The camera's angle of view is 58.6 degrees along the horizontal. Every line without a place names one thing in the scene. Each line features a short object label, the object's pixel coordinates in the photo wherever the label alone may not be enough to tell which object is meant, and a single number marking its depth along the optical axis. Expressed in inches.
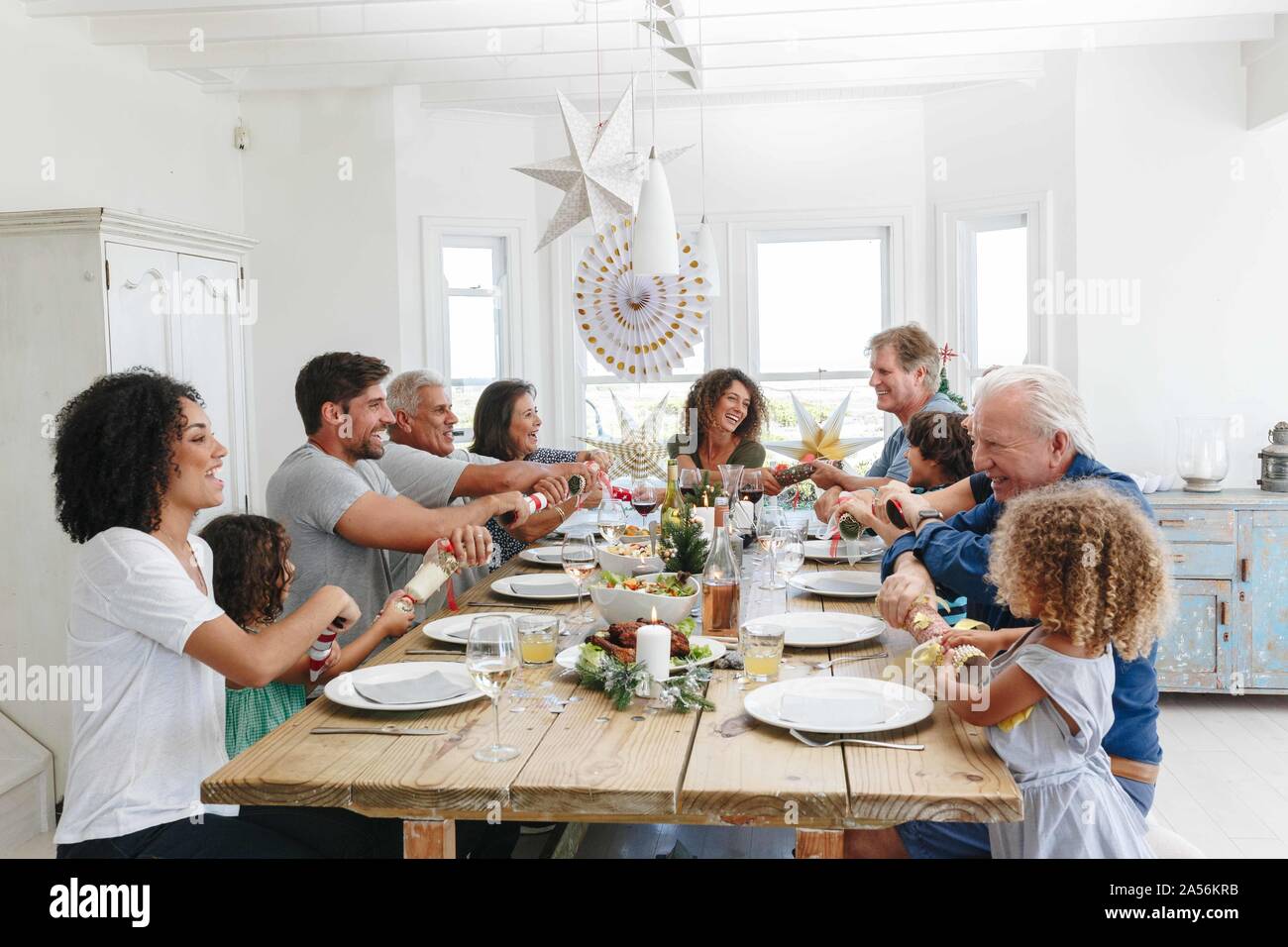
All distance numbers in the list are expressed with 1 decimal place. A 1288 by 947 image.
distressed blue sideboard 179.2
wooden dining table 59.1
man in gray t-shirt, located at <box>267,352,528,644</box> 110.2
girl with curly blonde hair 65.6
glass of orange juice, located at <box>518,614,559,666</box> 83.7
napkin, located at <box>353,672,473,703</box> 73.5
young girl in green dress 93.6
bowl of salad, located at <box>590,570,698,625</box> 85.7
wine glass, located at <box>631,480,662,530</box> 128.7
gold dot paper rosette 188.4
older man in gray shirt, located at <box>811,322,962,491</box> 158.4
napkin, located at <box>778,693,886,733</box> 68.0
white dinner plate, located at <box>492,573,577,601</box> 107.5
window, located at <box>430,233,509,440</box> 237.3
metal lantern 186.5
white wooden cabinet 141.9
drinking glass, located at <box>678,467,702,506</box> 132.5
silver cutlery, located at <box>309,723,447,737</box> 69.2
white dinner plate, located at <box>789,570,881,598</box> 108.3
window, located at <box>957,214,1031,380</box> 225.6
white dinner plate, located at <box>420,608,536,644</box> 91.1
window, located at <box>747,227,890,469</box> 243.9
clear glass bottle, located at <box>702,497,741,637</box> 89.4
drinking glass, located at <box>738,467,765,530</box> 136.5
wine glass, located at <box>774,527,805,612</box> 102.0
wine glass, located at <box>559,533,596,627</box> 92.5
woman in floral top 159.3
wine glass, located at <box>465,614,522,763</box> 65.2
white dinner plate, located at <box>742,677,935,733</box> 69.1
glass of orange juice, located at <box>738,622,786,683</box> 77.9
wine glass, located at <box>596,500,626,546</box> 114.0
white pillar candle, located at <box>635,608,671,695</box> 76.9
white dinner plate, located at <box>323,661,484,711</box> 73.4
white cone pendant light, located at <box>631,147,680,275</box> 111.4
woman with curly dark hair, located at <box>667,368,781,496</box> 179.5
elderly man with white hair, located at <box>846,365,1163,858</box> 78.4
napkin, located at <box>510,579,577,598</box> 108.9
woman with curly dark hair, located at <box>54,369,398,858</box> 75.4
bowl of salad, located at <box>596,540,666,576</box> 105.2
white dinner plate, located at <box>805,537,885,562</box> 128.0
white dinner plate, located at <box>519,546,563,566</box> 128.8
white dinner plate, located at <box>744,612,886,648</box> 88.7
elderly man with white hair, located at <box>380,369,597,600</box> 136.7
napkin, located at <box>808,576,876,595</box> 109.3
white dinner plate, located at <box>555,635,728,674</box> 83.4
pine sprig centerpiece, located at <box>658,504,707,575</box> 104.4
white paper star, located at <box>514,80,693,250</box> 129.3
